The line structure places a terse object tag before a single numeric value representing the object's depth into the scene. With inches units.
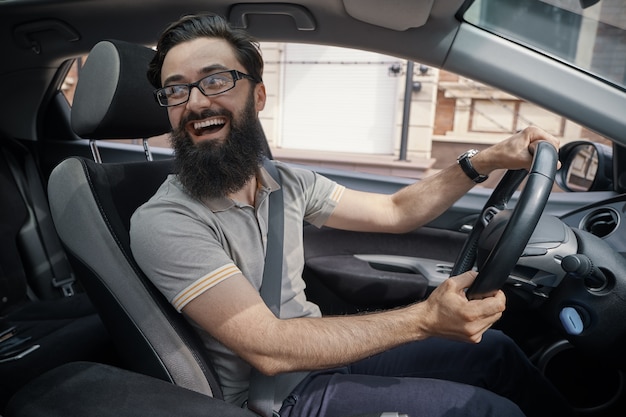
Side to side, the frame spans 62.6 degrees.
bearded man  43.2
